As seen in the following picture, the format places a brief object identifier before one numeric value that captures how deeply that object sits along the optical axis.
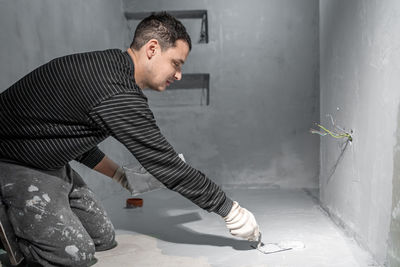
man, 1.39
